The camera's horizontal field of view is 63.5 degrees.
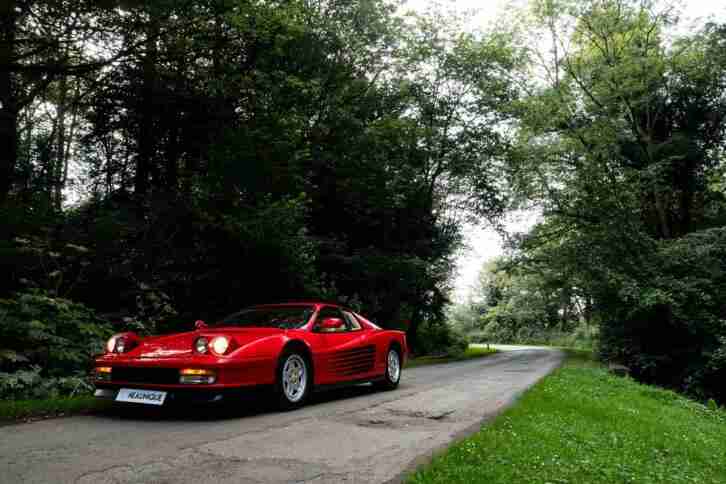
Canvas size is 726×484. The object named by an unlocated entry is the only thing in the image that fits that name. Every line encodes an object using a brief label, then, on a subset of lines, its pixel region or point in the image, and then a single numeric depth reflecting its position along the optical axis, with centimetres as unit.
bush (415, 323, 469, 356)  2788
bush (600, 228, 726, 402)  1925
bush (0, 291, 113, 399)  740
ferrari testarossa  611
